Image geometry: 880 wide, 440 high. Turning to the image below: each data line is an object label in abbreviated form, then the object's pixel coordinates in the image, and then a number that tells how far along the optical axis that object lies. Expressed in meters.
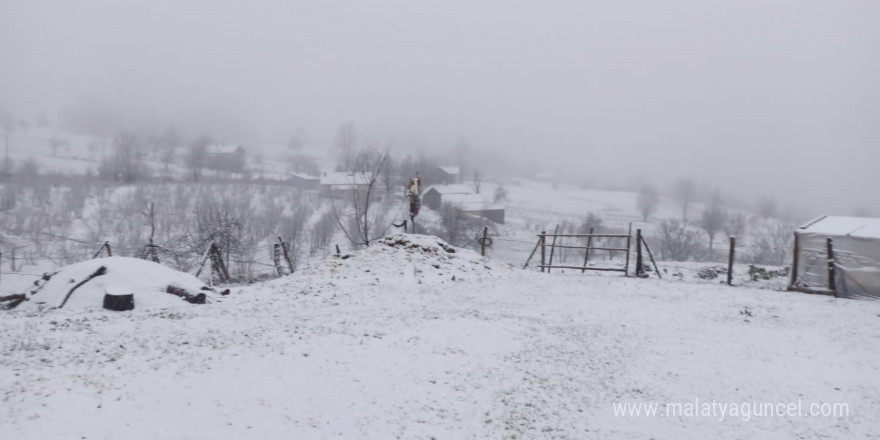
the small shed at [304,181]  79.94
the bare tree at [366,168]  25.23
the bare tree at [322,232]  50.34
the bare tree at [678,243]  52.25
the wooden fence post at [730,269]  17.23
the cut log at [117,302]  9.88
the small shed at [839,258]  15.03
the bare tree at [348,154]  36.75
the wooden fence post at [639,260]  18.66
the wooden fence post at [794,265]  16.41
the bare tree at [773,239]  47.70
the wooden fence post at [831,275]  15.23
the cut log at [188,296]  10.96
